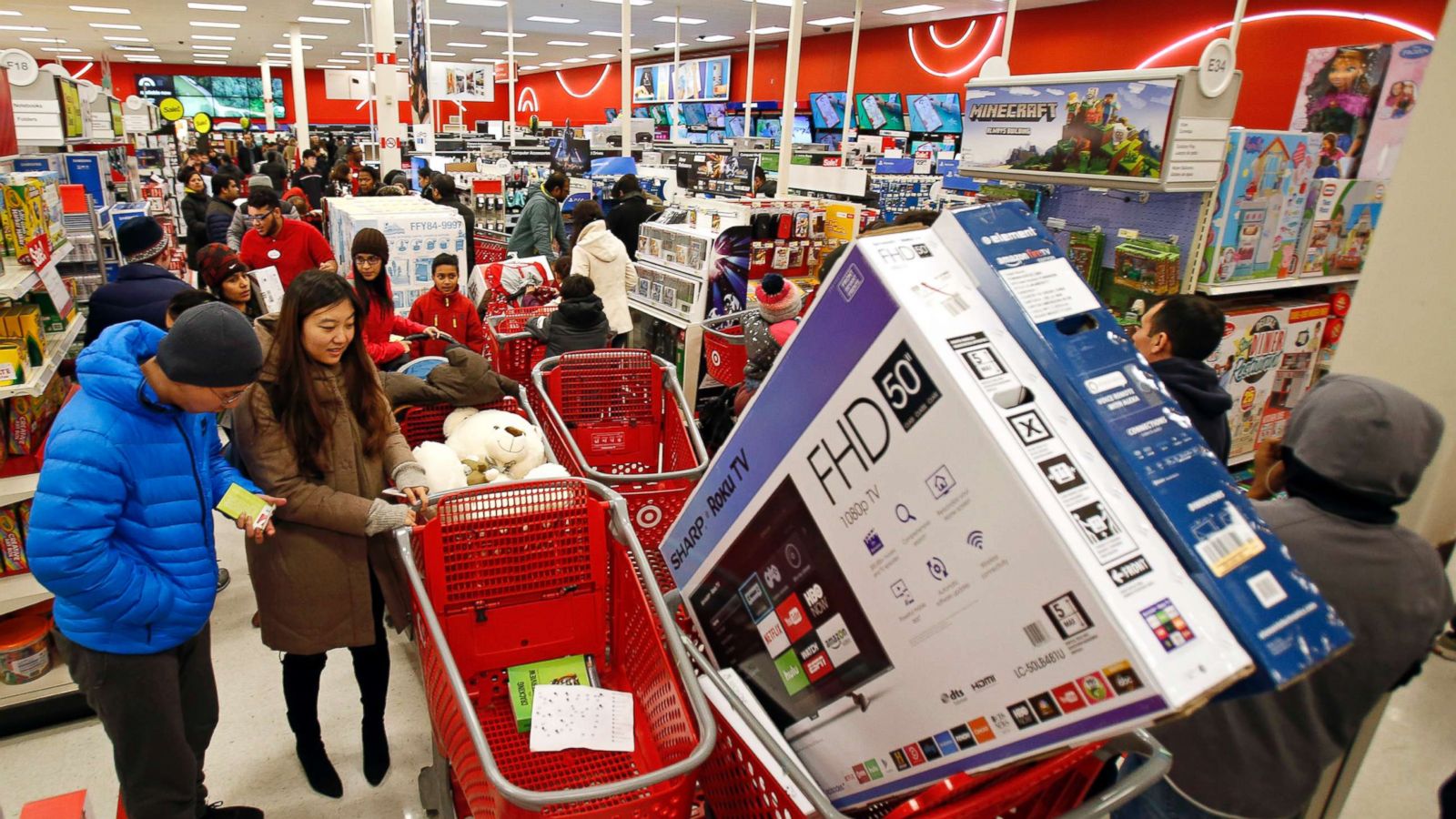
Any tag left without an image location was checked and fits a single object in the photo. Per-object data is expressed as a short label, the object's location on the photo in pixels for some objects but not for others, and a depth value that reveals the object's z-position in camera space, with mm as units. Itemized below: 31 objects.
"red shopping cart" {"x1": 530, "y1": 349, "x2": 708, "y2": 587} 3539
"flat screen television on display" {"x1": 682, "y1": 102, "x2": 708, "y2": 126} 23406
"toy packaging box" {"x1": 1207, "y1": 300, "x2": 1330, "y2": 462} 4578
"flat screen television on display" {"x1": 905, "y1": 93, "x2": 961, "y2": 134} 16406
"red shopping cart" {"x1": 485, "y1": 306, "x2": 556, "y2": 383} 4379
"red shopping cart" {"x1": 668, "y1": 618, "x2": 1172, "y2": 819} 1364
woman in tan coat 2285
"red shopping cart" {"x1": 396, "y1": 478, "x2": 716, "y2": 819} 1952
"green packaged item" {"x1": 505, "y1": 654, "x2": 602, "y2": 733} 2213
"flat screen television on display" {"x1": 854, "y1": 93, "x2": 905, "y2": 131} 17859
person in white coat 5746
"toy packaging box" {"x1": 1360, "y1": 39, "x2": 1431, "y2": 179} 5797
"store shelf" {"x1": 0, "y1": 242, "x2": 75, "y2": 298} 2887
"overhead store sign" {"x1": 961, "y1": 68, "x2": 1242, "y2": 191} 3592
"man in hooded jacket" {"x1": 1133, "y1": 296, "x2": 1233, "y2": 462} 2707
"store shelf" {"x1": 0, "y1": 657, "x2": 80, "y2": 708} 2947
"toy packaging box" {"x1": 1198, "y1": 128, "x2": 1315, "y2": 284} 4082
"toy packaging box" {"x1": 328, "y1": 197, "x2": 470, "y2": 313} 5449
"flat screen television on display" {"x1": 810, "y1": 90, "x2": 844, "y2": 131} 19328
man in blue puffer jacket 1857
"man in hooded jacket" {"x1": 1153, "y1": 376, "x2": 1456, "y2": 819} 1584
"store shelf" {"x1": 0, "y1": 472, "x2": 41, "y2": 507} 2939
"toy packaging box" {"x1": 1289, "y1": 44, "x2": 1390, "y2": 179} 6125
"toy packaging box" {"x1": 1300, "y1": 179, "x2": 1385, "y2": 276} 4738
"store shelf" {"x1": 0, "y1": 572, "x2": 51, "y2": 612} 2988
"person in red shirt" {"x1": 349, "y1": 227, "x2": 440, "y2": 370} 4172
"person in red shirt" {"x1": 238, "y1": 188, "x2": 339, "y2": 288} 5422
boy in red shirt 4586
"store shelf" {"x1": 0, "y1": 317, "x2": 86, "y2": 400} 2869
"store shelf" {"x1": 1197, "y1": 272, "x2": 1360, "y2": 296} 4180
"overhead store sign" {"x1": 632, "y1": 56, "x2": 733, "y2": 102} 23062
